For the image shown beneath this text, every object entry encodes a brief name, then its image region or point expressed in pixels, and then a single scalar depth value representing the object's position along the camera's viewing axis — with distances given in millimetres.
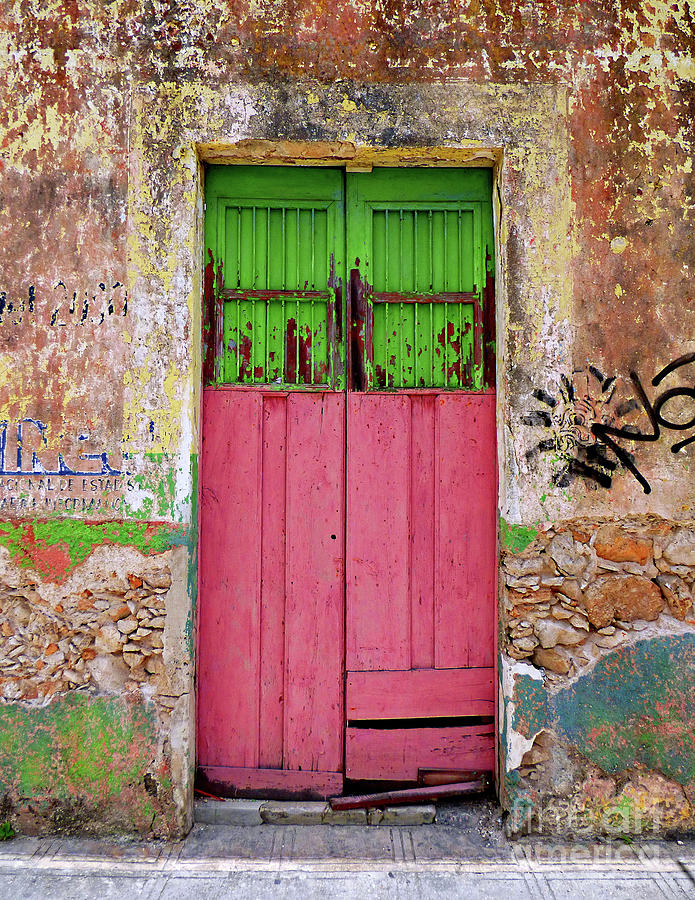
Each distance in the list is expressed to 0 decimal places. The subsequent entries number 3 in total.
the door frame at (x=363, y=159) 3041
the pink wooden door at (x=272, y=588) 3166
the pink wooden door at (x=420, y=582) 3180
